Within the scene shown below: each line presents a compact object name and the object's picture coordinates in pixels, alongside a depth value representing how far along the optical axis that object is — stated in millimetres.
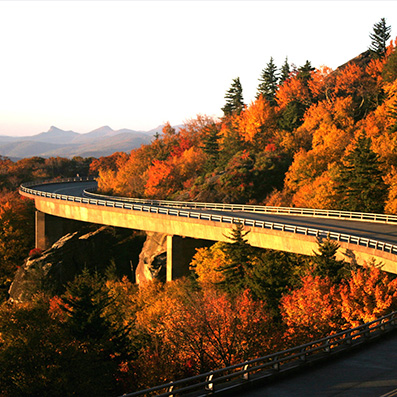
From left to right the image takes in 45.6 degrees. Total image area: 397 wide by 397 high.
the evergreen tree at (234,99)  124312
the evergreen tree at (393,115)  65650
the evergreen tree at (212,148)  89056
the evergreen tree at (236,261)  41219
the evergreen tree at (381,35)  115312
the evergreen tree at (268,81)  120188
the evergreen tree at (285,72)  121119
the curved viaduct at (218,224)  36000
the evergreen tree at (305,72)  108875
